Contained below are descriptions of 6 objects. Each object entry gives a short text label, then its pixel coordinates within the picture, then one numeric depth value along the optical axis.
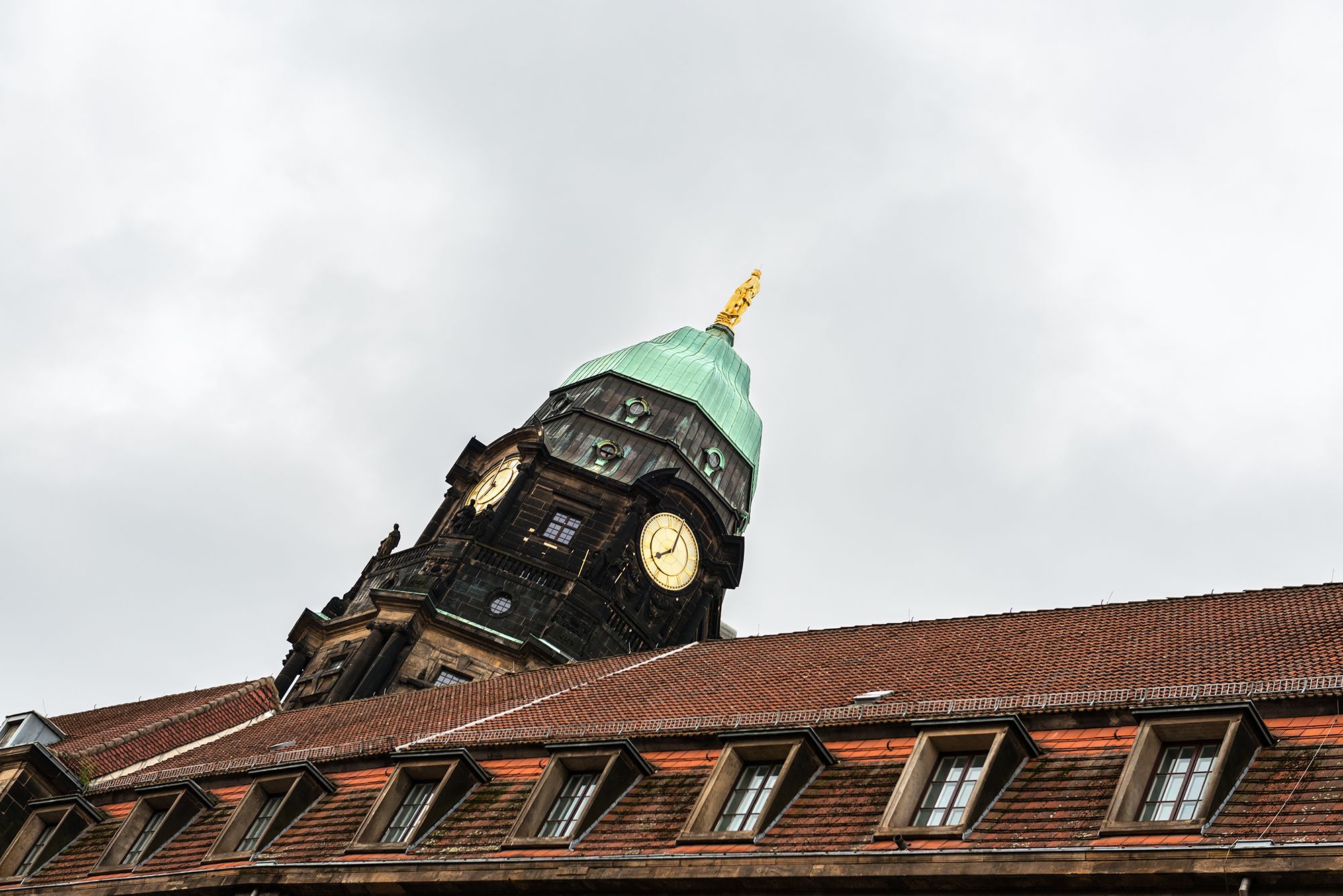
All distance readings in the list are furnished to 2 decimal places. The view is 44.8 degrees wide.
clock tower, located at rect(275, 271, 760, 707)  44.84
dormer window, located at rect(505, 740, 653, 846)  20.95
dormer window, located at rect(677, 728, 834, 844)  19.17
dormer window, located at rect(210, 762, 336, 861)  24.72
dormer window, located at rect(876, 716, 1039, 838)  17.55
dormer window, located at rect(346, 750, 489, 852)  22.69
